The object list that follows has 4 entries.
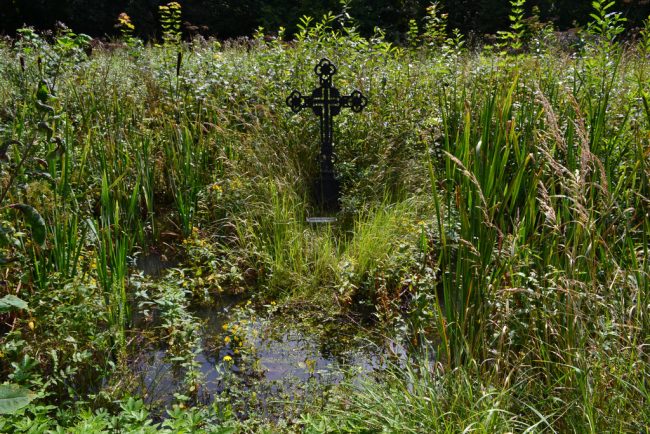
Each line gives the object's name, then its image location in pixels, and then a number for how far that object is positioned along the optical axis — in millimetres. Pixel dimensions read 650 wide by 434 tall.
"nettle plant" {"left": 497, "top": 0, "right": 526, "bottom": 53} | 5984
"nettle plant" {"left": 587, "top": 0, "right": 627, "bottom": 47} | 4754
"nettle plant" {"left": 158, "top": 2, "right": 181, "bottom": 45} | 7301
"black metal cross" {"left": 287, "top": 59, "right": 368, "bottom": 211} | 5121
